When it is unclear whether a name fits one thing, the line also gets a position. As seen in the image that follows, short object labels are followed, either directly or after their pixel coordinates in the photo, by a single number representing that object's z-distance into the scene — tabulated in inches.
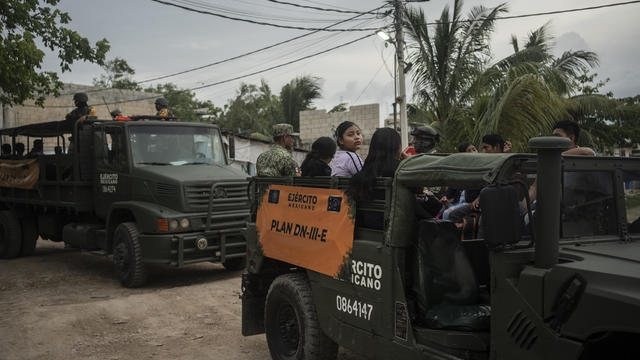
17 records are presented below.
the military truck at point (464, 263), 96.6
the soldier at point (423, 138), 223.3
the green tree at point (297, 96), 1058.1
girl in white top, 178.9
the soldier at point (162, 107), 392.5
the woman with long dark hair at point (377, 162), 147.0
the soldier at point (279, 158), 264.4
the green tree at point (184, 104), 1513.3
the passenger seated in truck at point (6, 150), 466.7
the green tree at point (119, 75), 1569.5
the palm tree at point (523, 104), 379.6
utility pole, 561.0
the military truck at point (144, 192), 324.5
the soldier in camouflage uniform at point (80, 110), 379.2
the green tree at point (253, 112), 1230.4
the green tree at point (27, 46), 379.9
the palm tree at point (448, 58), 542.0
